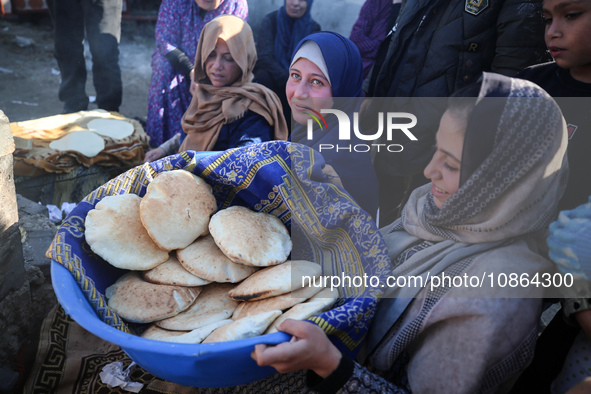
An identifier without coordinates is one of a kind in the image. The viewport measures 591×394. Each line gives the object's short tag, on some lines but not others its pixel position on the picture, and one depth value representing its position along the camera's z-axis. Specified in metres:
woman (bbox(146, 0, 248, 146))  3.83
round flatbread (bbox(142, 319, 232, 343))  1.15
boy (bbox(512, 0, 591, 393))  1.27
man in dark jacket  2.02
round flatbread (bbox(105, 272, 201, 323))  1.25
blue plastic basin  1.01
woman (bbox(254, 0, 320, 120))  4.36
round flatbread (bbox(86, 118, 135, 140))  3.44
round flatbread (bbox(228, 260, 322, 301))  1.23
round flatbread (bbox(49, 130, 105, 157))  3.20
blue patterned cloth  1.18
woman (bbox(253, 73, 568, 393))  1.06
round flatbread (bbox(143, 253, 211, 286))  1.35
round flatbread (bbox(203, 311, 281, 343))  1.08
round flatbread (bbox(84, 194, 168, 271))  1.35
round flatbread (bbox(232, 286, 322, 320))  1.20
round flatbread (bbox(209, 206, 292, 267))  1.34
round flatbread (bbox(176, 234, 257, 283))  1.35
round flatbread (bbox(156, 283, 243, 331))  1.24
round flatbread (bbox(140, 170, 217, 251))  1.39
